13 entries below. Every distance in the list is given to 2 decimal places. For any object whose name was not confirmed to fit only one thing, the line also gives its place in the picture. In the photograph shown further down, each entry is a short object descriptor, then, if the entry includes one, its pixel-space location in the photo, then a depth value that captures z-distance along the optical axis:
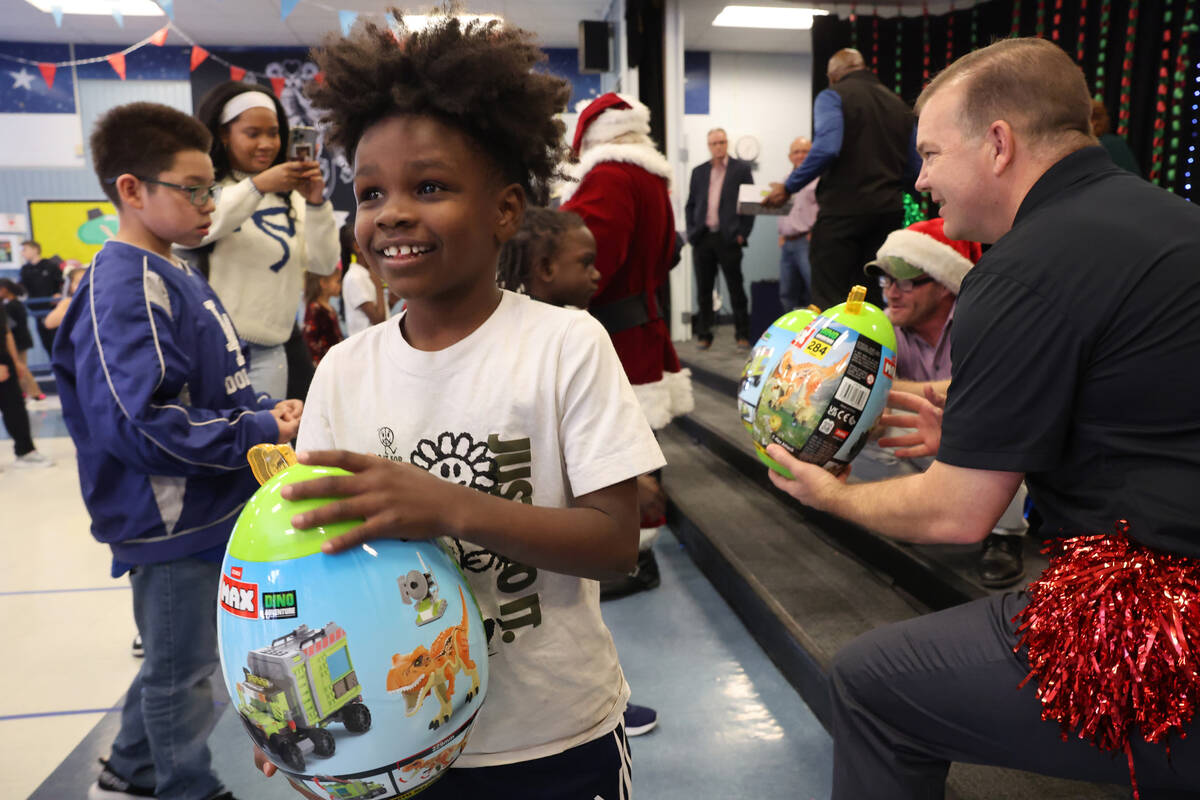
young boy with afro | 0.90
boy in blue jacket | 1.48
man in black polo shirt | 1.11
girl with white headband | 2.25
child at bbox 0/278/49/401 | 8.41
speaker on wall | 7.01
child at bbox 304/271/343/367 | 4.22
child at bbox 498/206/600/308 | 2.30
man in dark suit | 7.15
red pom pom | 1.05
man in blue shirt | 4.00
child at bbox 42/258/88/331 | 9.08
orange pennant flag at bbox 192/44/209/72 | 8.83
